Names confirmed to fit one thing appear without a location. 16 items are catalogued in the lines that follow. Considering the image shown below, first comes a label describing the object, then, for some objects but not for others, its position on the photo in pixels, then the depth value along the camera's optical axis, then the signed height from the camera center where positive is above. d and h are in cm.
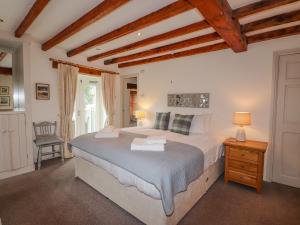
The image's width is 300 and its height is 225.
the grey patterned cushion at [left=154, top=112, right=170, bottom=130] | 360 -38
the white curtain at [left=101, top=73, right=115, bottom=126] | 468 +24
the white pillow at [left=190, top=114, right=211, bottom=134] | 316 -39
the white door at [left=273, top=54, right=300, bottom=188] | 262 -30
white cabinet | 281 -74
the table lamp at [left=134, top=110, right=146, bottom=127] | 442 -28
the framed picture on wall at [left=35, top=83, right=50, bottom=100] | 349 +25
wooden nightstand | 247 -89
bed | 173 -103
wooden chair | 322 -70
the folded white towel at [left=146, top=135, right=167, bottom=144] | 217 -48
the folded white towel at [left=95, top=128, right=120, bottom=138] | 271 -50
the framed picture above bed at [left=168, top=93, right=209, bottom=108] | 352 +8
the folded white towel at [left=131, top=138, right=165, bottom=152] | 207 -54
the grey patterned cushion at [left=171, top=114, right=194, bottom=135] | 318 -39
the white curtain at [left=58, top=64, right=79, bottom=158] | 376 +12
